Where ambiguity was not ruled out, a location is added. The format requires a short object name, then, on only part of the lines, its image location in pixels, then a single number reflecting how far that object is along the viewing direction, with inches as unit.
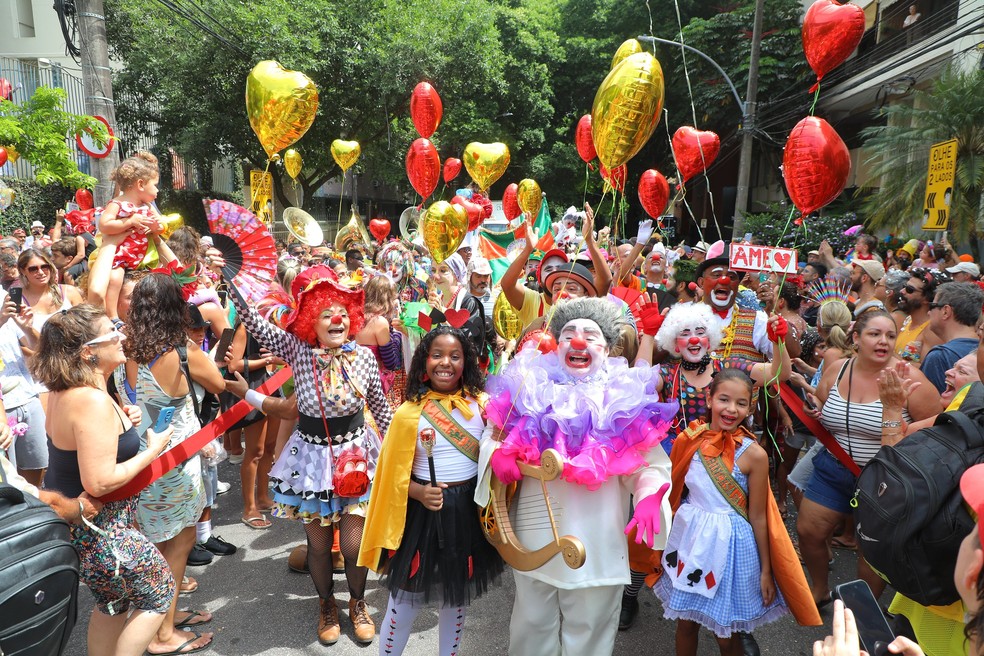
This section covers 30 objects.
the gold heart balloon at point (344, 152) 420.5
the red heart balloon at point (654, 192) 297.9
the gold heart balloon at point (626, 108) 137.0
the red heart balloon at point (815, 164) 154.2
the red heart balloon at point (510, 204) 506.1
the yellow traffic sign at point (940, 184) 293.1
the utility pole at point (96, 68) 309.1
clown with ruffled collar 98.2
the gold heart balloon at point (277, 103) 186.1
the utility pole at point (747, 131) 406.0
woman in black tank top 96.8
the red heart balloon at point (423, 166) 335.3
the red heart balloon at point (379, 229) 513.0
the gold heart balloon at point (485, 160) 400.5
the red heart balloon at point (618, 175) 180.7
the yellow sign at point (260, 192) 193.5
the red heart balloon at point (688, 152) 261.1
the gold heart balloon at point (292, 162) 379.2
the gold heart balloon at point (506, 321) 171.2
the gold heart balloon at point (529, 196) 389.1
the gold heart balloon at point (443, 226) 229.1
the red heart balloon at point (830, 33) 153.0
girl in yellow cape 107.8
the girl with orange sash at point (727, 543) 107.5
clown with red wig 131.0
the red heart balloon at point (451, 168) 548.0
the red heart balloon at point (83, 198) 403.9
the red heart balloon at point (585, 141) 302.0
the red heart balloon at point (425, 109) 339.3
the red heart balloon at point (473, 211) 366.6
